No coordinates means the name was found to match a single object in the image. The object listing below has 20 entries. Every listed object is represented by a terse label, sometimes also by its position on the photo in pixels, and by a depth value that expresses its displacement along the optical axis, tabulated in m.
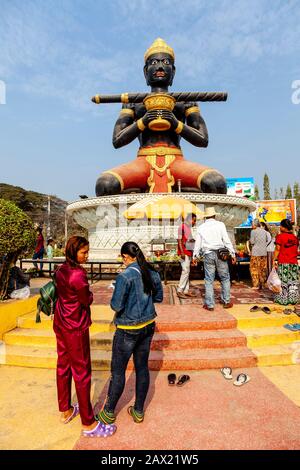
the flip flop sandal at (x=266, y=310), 4.56
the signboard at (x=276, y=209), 35.91
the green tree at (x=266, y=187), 56.56
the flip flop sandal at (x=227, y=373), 3.26
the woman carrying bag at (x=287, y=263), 5.05
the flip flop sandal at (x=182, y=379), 3.13
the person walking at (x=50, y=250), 12.27
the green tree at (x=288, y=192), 55.44
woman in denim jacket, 2.39
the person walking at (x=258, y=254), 6.68
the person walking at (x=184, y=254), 5.66
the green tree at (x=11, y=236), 4.41
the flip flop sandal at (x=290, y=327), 4.15
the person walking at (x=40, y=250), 10.18
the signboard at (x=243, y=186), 39.16
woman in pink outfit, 2.37
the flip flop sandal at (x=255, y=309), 4.69
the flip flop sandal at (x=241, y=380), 3.11
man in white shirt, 4.78
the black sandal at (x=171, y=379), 3.15
